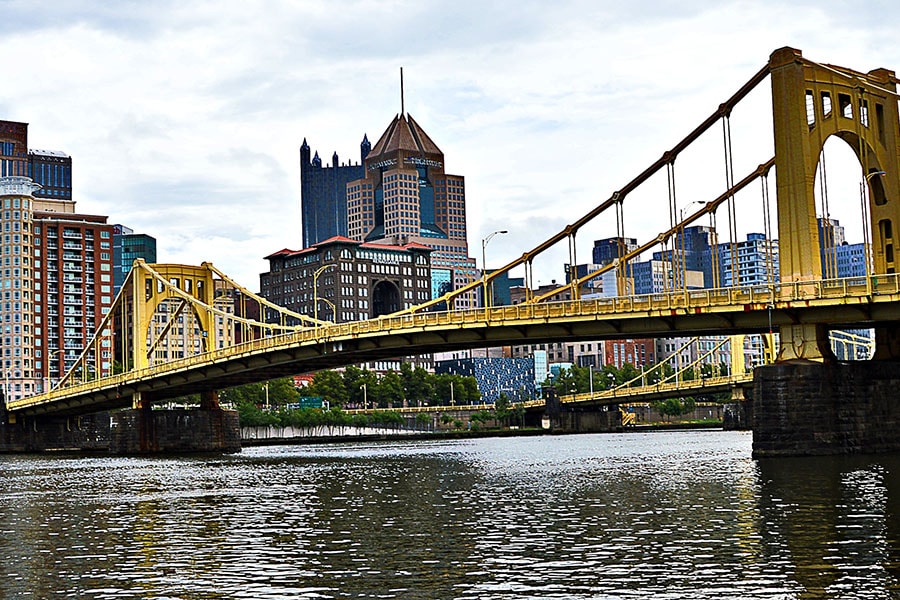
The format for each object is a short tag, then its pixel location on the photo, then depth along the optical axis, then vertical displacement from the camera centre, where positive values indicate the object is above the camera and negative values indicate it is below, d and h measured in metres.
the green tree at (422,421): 198.12 +0.69
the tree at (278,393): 197.25 +5.36
